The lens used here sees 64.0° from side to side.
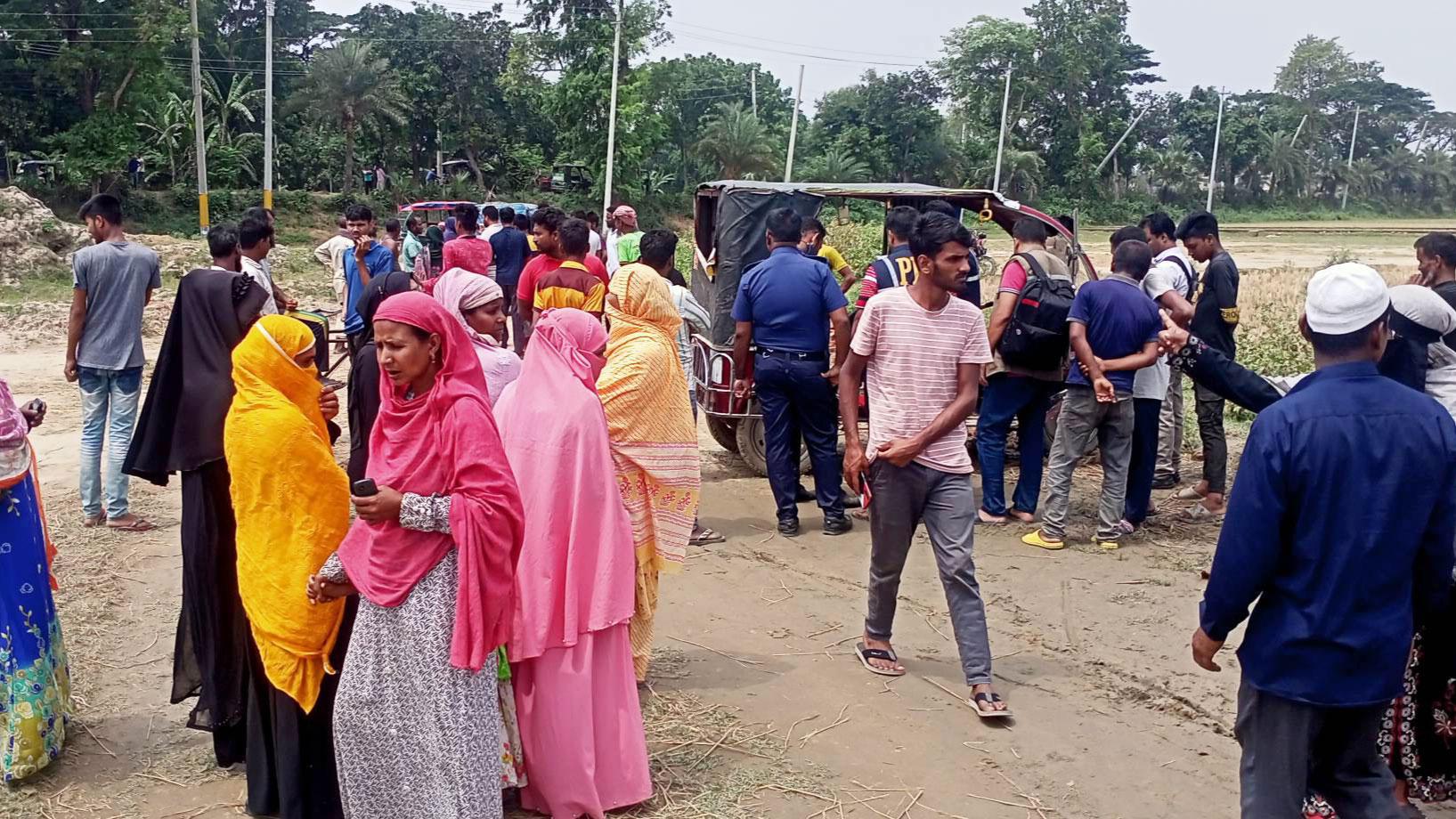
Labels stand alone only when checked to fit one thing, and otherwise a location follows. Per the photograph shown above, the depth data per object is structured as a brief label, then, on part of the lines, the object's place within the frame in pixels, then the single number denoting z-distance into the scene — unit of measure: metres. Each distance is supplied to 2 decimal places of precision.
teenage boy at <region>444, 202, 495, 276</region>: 7.01
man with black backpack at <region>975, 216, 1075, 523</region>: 7.18
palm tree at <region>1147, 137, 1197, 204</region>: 62.25
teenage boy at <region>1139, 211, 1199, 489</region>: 7.83
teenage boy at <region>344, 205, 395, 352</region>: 9.41
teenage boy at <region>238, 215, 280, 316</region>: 5.66
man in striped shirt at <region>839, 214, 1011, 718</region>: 4.67
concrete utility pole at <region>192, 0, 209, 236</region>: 25.70
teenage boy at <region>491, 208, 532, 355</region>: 11.30
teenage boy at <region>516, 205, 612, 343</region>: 8.52
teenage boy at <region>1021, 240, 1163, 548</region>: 6.72
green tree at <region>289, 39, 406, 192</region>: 41.16
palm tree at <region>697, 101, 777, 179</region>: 47.09
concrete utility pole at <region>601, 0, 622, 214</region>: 31.30
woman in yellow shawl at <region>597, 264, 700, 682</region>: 4.75
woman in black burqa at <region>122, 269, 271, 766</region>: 4.13
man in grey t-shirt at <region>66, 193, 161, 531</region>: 7.03
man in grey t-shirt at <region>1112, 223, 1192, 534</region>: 7.21
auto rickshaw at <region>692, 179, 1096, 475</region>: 8.56
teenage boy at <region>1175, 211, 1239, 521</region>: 7.49
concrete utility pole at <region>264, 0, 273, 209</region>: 27.99
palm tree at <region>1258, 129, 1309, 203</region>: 64.31
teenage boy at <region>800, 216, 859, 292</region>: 8.27
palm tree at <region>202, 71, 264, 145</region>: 38.25
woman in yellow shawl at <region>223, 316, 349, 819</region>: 3.47
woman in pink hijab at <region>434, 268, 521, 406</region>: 4.53
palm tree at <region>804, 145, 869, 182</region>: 49.53
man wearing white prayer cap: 2.92
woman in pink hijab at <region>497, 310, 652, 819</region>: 3.75
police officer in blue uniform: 7.22
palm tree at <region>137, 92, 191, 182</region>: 36.44
